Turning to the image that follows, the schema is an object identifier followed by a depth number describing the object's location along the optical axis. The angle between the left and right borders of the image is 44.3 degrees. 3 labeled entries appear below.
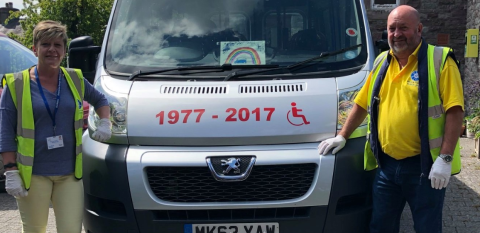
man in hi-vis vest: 3.29
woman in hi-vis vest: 3.43
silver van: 3.63
